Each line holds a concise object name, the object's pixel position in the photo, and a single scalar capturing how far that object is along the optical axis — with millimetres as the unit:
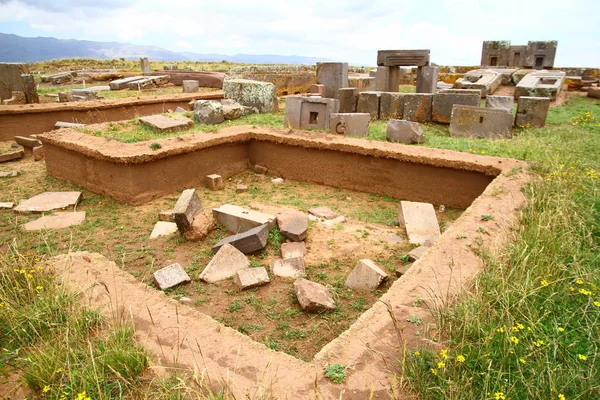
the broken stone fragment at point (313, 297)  3436
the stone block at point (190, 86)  14875
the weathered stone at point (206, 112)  7898
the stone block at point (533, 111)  9234
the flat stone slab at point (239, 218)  4828
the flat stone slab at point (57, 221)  5016
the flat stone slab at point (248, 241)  4418
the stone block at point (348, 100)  10922
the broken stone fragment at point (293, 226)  4707
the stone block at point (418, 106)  10141
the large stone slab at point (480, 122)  8555
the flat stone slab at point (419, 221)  4840
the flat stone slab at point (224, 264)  4031
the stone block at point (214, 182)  6656
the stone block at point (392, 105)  10312
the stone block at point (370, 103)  10508
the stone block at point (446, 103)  9711
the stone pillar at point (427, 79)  12281
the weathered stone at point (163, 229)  4949
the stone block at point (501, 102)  9844
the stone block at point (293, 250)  4414
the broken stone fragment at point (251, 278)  3840
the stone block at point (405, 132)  7281
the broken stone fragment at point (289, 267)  4102
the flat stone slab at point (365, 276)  3779
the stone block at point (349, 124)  7516
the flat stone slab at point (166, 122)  7140
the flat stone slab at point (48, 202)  5539
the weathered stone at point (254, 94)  9516
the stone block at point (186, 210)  4715
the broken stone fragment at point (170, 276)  3844
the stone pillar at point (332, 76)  13344
